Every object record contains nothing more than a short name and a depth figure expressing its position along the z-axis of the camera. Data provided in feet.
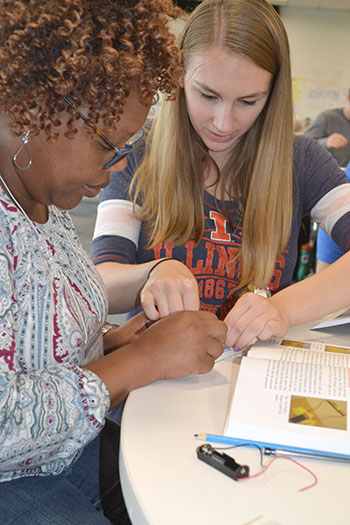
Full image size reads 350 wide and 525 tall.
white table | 2.06
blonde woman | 4.29
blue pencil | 2.42
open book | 2.47
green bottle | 13.32
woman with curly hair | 2.43
